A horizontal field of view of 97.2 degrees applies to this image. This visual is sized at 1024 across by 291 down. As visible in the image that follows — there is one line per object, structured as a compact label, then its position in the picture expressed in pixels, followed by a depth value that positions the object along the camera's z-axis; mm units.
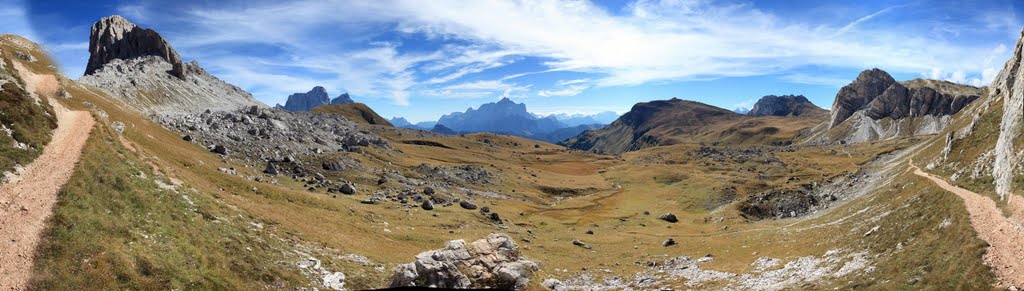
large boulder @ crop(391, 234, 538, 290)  38031
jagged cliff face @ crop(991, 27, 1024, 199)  42062
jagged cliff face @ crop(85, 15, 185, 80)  190875
